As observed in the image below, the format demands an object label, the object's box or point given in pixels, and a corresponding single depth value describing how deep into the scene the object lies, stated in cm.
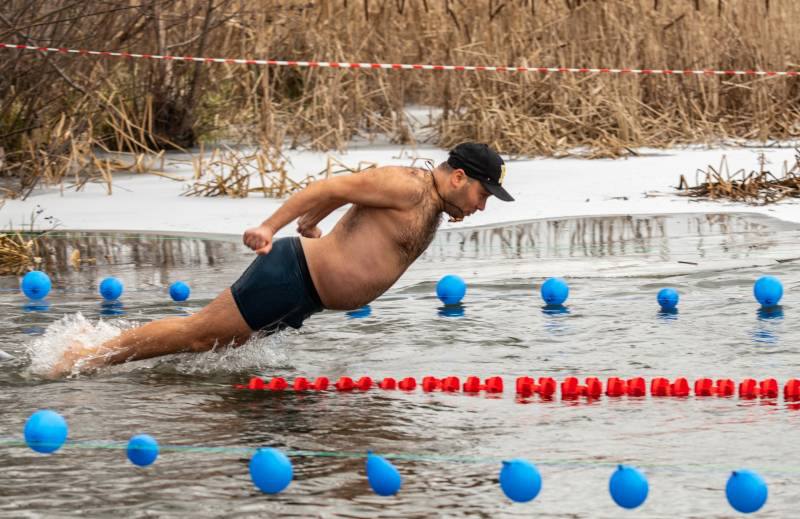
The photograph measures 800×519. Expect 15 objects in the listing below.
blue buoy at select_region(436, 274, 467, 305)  1667
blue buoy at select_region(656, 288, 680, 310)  1574
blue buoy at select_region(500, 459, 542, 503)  892
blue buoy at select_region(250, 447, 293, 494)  921
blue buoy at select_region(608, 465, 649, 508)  878
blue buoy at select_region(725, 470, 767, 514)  865
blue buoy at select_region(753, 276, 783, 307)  1579
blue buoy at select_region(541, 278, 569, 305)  1634
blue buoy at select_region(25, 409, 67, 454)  999
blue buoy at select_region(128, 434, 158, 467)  975
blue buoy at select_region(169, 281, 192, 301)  1679
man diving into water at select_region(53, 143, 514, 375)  1279
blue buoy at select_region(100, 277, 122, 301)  1687
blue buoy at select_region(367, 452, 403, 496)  917
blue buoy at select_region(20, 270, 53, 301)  1698
